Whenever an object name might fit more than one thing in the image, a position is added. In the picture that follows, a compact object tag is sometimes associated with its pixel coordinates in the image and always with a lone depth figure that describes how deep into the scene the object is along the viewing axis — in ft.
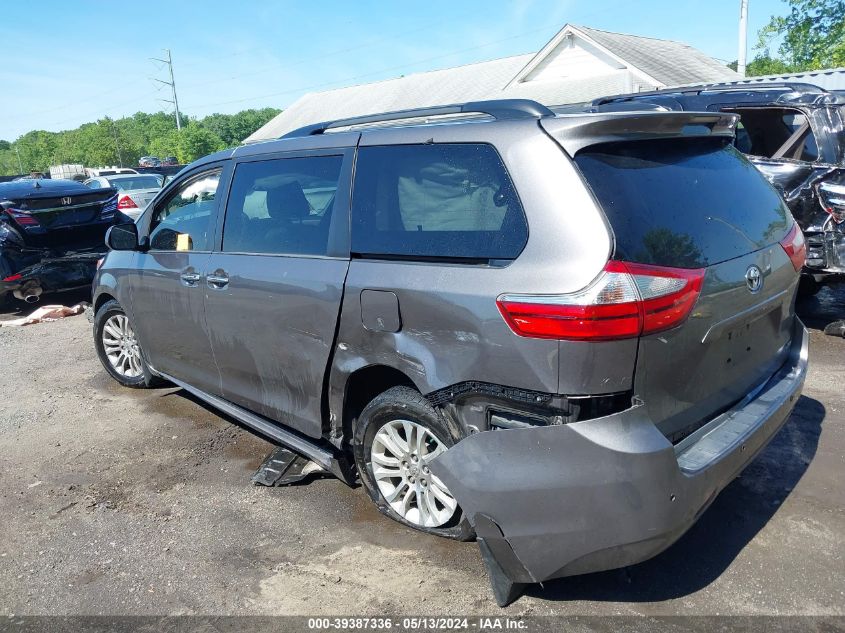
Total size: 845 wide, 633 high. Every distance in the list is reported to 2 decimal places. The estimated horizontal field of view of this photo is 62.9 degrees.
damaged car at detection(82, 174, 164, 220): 55.77
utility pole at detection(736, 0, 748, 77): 79.87
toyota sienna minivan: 7.82
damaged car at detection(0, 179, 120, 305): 27.35
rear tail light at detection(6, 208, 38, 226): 27.37
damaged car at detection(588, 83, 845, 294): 19.20
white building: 76.18
